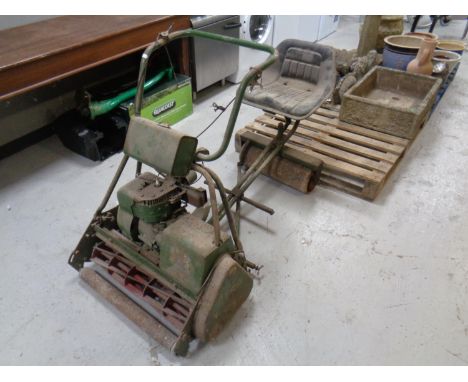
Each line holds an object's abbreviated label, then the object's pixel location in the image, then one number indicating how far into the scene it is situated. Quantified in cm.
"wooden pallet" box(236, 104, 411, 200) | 222
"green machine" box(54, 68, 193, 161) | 253
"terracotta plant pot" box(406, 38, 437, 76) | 286
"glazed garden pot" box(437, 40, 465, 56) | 353
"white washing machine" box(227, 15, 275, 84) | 356
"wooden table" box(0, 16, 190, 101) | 190
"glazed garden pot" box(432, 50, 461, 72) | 314
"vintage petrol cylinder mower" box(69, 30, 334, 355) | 133
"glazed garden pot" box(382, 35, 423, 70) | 315
